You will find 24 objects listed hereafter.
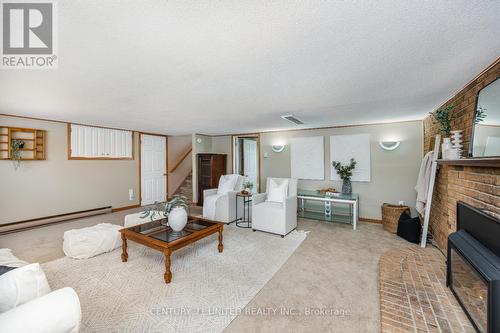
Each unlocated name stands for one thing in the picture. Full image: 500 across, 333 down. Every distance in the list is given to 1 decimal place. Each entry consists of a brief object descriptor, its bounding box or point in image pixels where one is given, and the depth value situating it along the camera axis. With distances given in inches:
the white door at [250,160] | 282.4
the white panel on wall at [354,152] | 189.2
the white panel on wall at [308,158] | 210.1
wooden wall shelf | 157.2
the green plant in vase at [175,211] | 112.4
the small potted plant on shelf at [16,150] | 158.2
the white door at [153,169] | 252.5
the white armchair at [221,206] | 182.4
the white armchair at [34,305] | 41.1
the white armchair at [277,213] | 151.4
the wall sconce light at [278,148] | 230.8
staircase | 273.6
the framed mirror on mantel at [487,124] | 72.5
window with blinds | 194.2
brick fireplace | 73.7
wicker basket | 157.3
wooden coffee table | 95.5
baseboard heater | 156.7
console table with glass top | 173.9
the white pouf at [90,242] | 113.0
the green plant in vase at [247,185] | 187.9
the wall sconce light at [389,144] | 178.2
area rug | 72.3
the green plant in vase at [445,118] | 109.3
